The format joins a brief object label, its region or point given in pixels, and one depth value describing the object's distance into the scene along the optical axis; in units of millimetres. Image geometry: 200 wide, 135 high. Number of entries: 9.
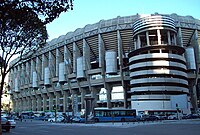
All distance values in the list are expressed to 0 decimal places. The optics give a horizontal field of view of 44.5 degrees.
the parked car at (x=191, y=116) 64712
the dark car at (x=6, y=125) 27500
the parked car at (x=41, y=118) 81306
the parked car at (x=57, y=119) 63512
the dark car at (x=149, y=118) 58406
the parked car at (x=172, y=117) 62019
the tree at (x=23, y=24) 10133
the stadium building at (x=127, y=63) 83562
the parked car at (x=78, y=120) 56019
